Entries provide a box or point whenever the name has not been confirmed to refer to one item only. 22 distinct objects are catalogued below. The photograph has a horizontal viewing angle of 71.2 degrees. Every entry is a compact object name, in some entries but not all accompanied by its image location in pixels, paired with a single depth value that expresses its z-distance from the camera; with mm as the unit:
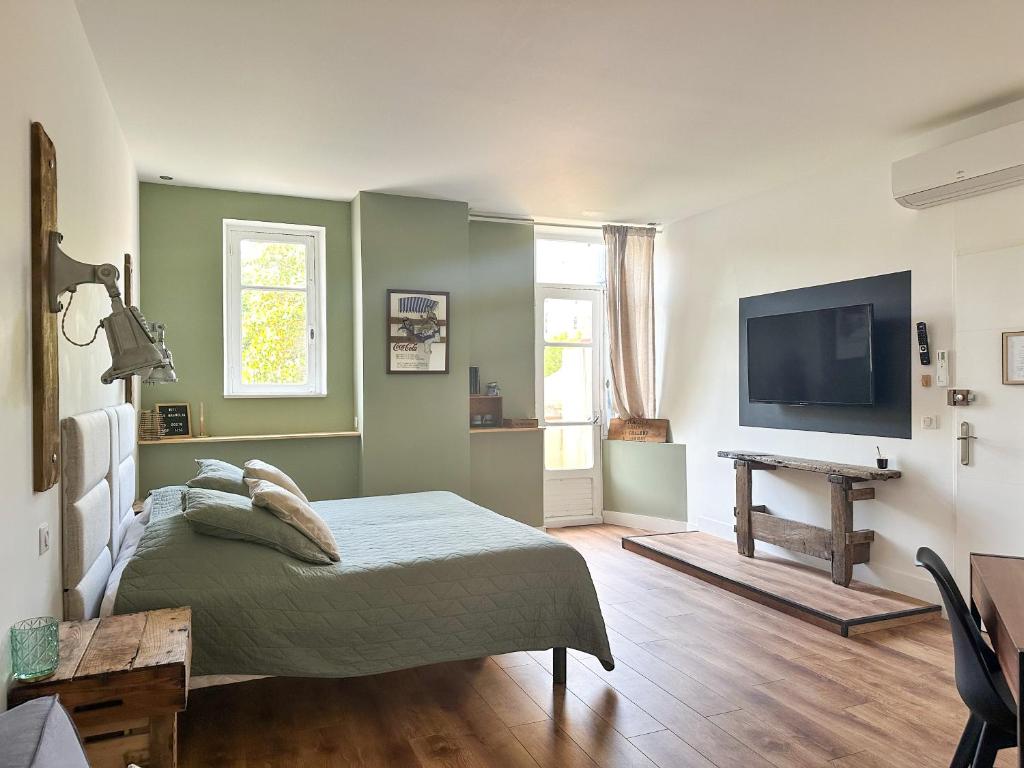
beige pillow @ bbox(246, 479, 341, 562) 2951
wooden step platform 3902
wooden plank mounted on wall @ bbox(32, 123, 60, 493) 2035
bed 2568
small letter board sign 4980
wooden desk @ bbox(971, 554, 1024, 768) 1626
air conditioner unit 3531
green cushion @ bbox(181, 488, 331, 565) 2793
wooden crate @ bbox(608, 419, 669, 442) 6406
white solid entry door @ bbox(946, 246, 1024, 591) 3701
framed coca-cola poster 5402
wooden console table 4312
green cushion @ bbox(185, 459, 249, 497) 3359
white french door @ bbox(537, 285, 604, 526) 6547
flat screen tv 4445
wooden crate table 1868
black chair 1838
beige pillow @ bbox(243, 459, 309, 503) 3578
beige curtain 6375
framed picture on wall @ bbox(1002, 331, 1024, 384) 3666
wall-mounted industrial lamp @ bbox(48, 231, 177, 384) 2158
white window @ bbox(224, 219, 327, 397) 5324
